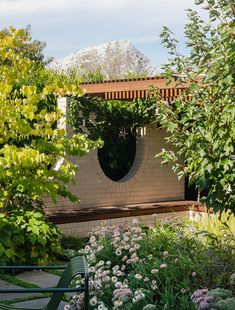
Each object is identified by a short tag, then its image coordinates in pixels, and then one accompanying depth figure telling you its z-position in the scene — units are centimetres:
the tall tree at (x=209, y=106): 571
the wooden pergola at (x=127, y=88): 1102
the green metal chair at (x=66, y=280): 396
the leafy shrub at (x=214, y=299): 443
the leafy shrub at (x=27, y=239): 808
